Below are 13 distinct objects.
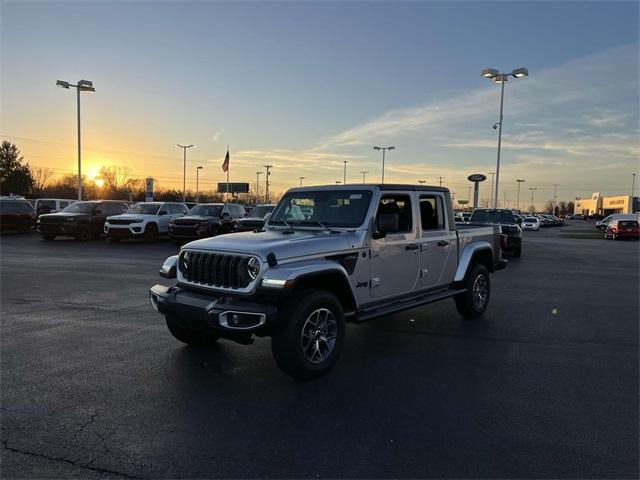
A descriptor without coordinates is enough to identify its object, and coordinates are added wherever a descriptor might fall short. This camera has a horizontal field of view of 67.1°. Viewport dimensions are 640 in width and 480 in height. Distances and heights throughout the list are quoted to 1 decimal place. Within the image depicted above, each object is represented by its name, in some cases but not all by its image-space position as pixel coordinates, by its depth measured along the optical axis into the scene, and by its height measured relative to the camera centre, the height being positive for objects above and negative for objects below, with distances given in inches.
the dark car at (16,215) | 958.5 -35.5
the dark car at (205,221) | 800.3 -30.9
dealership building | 4530.5 +121.0
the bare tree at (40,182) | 4234.3 +146.3
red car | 1320.1 -34.5
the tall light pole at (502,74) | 1080.2 +313.4
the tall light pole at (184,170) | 2486.6 +173.8
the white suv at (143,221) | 820.0 -34.7
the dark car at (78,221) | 838.5 -38.0
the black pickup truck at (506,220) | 703.7 -12.6
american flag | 1881.9 +160.4
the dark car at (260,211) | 849.5 -10.3
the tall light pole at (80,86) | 1186.0 +279.8
